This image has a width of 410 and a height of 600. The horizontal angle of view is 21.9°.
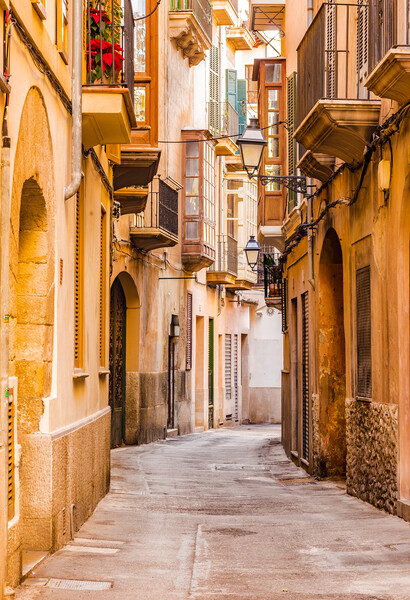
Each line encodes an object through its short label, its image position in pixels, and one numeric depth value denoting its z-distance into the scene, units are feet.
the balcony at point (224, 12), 106.73
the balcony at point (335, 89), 37.40
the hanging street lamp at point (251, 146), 50.88
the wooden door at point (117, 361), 68.74
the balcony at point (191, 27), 83.82
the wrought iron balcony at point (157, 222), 70.03
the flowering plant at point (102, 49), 33.68
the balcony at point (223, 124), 104.01
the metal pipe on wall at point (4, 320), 19.79
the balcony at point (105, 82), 31.68
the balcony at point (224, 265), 107.86
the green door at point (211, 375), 108.27
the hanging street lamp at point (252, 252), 89.15
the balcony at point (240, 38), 118.73
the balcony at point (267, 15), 67.87
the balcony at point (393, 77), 28.15
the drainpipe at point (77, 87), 30.12
